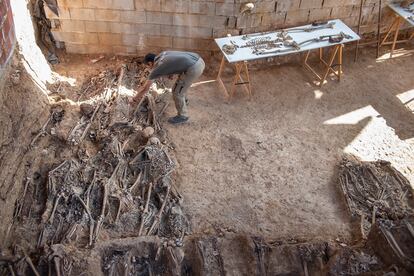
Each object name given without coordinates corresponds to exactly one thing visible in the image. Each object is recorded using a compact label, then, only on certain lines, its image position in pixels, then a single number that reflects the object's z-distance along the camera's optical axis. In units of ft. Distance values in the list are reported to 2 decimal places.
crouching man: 20.90
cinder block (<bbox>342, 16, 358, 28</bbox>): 28.88
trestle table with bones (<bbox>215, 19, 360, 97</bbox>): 24.47
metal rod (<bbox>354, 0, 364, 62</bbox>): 28.49
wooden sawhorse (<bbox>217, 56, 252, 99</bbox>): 24.95
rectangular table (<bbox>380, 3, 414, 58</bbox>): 27.63
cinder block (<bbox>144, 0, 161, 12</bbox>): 25.52
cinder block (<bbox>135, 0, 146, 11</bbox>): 25.50
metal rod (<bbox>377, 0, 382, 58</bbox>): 28.88
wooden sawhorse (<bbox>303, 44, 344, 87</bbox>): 26.37
